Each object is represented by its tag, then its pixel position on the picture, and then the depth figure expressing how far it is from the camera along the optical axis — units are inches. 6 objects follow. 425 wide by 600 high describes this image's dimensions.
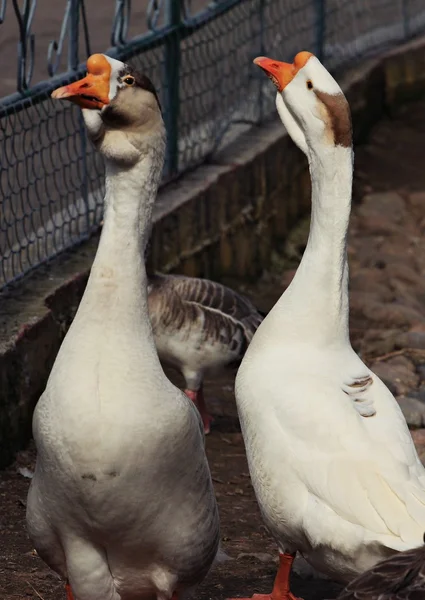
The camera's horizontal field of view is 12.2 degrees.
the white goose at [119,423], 232.4
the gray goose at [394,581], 199.8
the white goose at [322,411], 251.0
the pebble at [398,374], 423.0
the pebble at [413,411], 396.9
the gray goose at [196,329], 388.7
